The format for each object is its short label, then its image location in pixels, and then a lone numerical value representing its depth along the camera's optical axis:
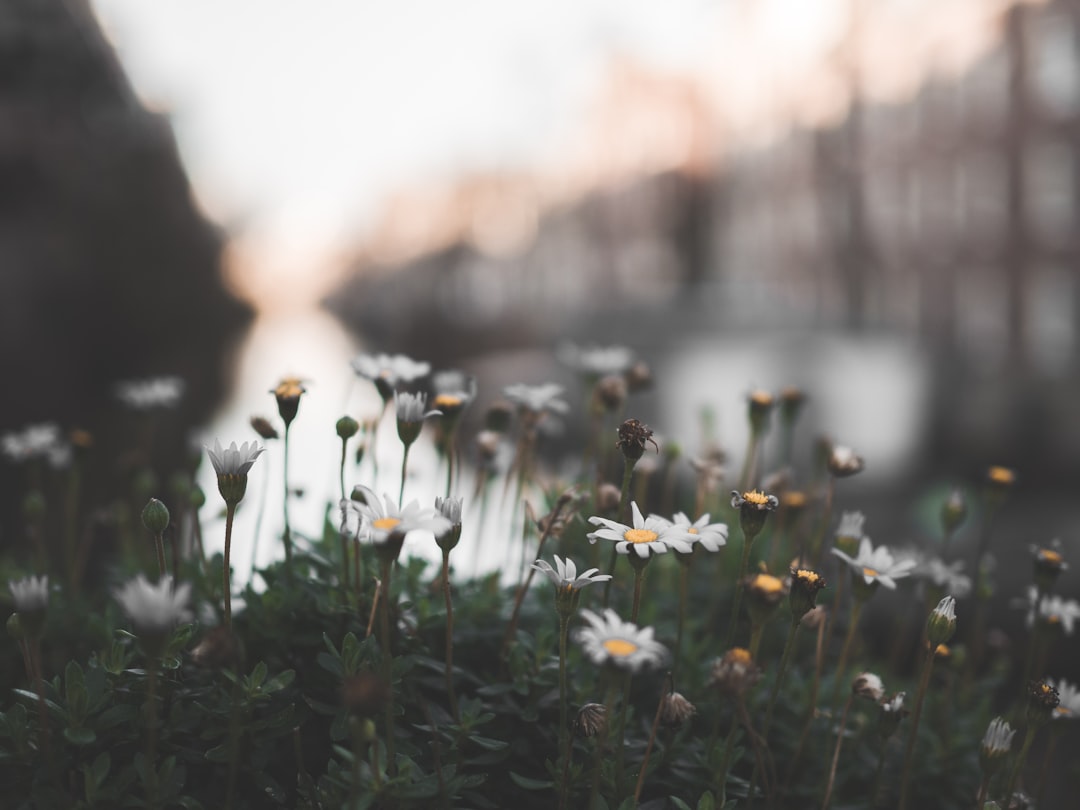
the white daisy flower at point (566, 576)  0.39
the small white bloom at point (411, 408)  0.44
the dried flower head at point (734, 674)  0.37
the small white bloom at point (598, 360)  0.56
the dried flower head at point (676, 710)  0.41
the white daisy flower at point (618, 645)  0.36
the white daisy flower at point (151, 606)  0.34
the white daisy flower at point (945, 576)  0.52
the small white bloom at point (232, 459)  0.41
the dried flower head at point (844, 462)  0.48
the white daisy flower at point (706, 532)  0.39
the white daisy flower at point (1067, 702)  0.45
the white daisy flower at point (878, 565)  0.43
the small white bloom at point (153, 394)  0.55
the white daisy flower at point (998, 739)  0.41
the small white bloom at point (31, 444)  0.55
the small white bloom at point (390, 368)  0.48
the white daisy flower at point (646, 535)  0.39
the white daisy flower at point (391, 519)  0.37
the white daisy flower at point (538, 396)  0.50
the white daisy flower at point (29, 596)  0.37
